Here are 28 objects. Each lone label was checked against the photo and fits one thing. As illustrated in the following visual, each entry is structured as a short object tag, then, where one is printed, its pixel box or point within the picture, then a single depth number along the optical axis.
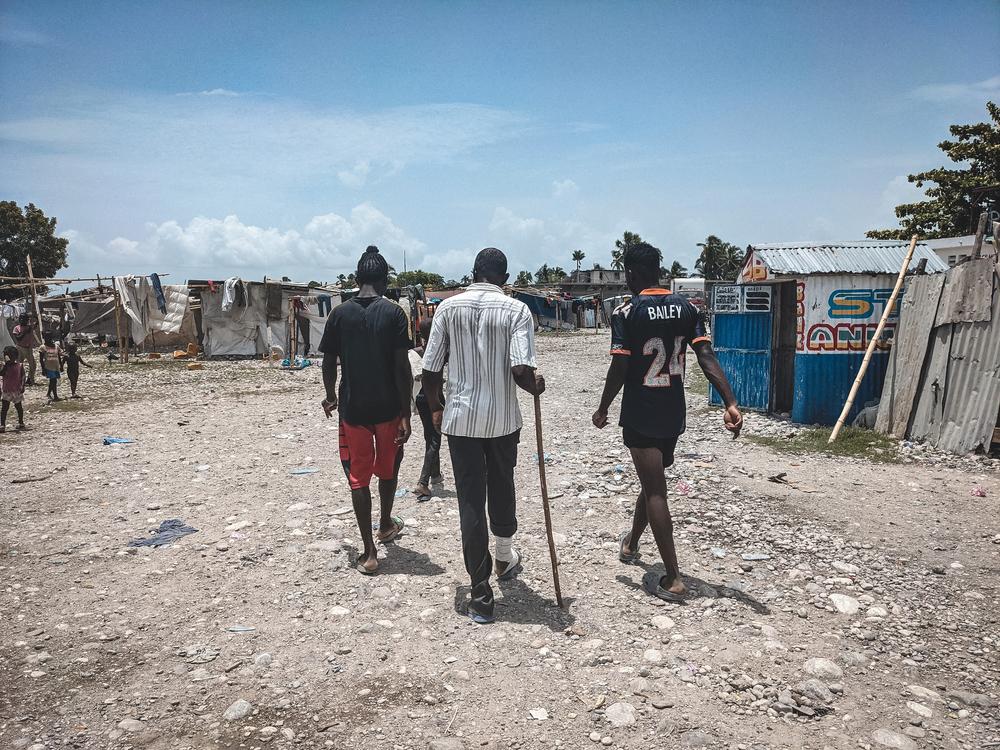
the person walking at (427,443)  5.33
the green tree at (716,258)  68.12
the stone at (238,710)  2.54
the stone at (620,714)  2.48
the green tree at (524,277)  71.49
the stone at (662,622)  3.18
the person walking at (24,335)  10.68
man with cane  3.17
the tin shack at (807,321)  8.21
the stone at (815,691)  2.58
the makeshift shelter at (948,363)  6.43
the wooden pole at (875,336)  7.56
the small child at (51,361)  10.89
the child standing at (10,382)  8.47
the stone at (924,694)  2.58
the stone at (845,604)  3.33
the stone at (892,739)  2.30
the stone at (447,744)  2.37
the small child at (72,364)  11.62
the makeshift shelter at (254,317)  20.52
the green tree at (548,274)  79.32
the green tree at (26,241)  37.91
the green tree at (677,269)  69.04
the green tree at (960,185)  18.94
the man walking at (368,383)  3.69
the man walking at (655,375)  3.31
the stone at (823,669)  2.73
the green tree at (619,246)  69.38
